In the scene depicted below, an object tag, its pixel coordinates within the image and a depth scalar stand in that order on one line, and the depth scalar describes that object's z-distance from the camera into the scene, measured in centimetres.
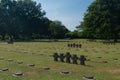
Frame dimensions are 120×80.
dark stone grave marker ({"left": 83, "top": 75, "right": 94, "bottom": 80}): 449
